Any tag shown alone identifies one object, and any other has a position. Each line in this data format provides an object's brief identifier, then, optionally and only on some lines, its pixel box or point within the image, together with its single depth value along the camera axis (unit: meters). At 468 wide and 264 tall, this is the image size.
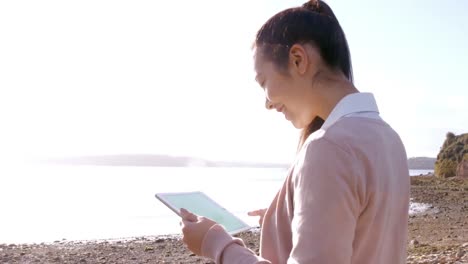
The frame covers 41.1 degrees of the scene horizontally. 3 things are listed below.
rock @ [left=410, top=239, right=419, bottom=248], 12.23
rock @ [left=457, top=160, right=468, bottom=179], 50.74
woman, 1.48
